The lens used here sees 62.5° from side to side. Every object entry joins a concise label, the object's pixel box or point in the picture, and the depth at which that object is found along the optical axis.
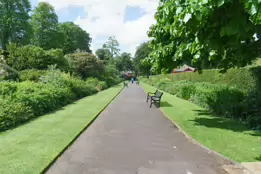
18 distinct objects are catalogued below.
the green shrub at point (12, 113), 7.56
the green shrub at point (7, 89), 9.77
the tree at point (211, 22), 3.47
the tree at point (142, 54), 69.06
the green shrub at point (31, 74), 18.72
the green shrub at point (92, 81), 25.75
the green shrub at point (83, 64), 27.95
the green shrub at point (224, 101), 9.37
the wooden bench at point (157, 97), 13.73
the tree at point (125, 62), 92.31
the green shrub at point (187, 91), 16.33
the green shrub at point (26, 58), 21.84
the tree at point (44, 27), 45.67
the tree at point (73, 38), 61.69
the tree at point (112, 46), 77.19
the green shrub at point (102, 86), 26.98
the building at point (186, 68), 55.58
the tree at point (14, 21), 37.09
